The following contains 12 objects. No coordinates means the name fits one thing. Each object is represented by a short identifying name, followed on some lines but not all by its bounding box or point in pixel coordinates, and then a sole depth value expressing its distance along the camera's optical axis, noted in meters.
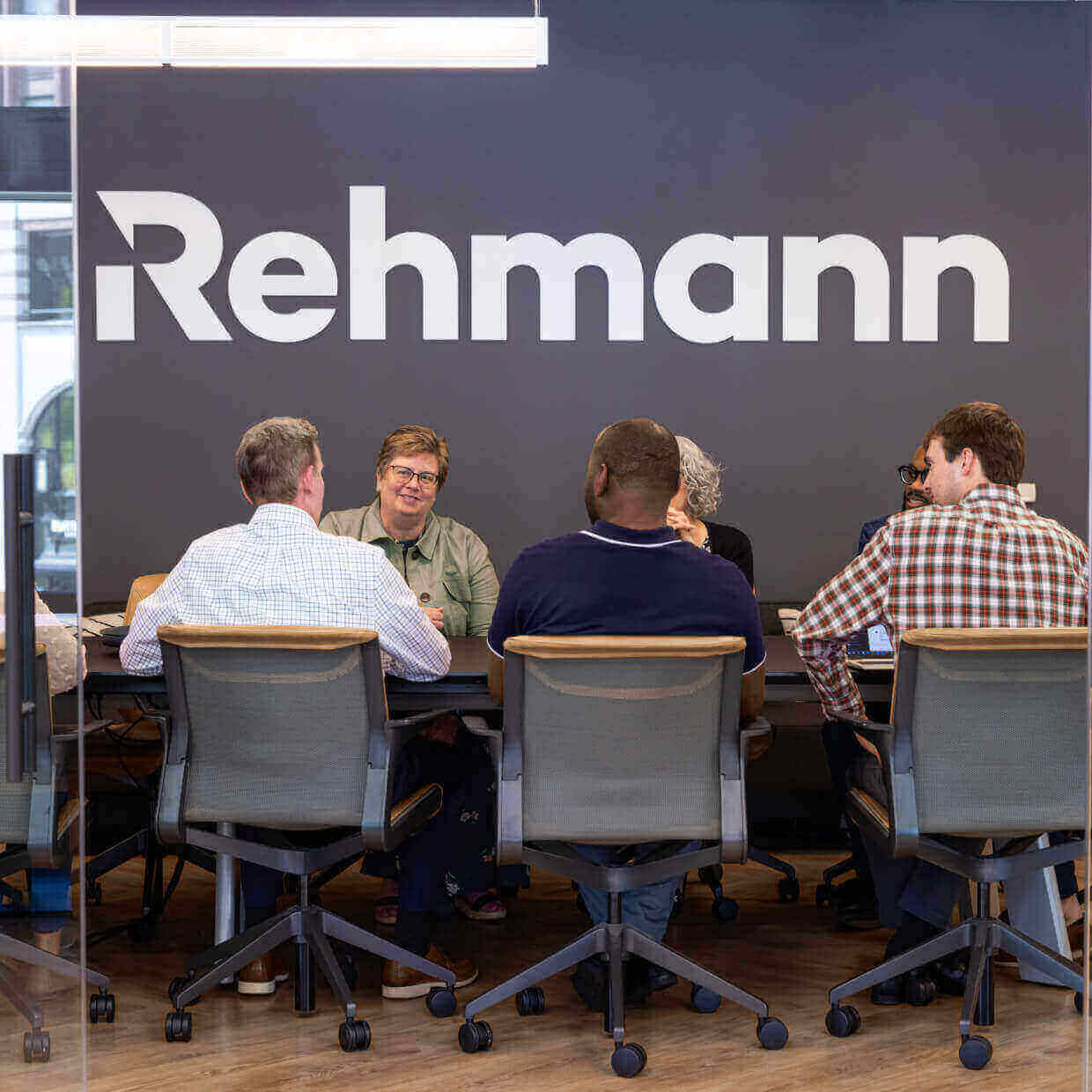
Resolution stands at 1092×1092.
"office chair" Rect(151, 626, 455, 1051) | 2.90
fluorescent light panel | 4.02
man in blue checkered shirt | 3.11
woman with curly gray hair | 4.56
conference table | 3.22
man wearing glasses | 4.91
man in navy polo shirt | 2.94
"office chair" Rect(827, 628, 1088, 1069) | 2.84
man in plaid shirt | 3.11
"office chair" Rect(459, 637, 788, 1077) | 2.84
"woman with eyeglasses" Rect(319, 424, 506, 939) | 3.77
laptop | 3.33
